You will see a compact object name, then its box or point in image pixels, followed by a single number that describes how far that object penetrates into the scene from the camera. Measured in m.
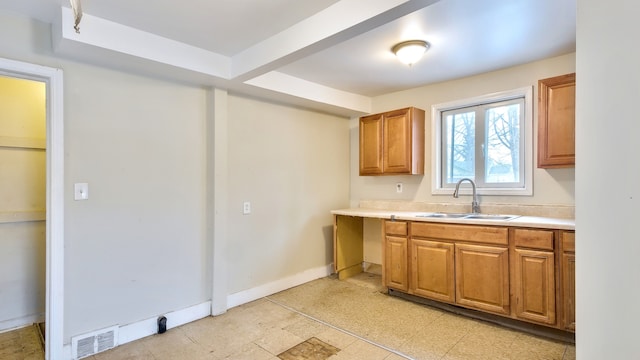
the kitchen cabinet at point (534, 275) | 2.38
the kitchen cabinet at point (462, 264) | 2.63
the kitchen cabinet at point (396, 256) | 3.19
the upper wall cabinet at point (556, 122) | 2.52
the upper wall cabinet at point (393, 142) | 3.55
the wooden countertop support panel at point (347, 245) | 3.92
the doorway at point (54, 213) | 2.18
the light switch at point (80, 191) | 2.31
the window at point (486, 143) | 3.09
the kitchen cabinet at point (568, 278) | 2.29
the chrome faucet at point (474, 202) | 3.27
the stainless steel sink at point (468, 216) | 2.90
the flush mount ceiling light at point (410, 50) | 2.53
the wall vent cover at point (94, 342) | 2.26
